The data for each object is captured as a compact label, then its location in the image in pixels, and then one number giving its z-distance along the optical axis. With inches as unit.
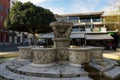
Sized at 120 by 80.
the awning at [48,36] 577.6
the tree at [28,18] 503.5
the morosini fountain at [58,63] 138.9
